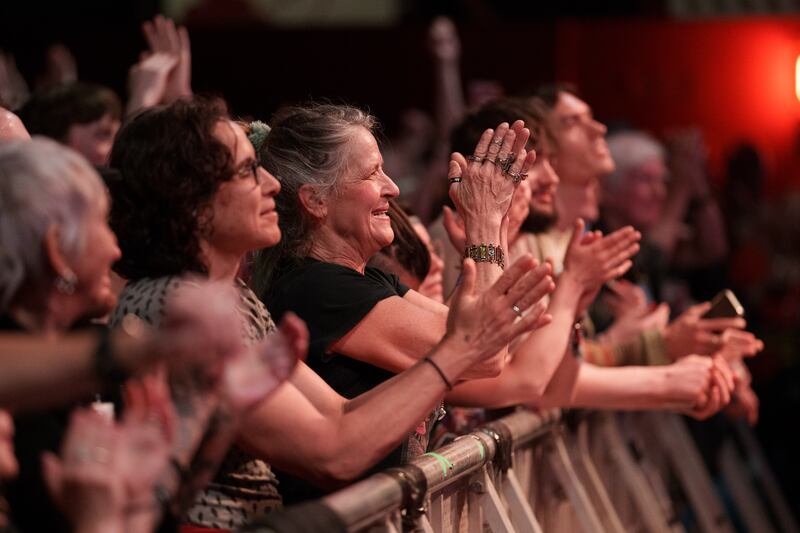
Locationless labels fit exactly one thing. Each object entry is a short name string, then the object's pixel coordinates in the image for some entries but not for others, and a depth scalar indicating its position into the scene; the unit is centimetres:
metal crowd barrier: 460
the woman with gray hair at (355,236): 505
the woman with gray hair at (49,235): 340
